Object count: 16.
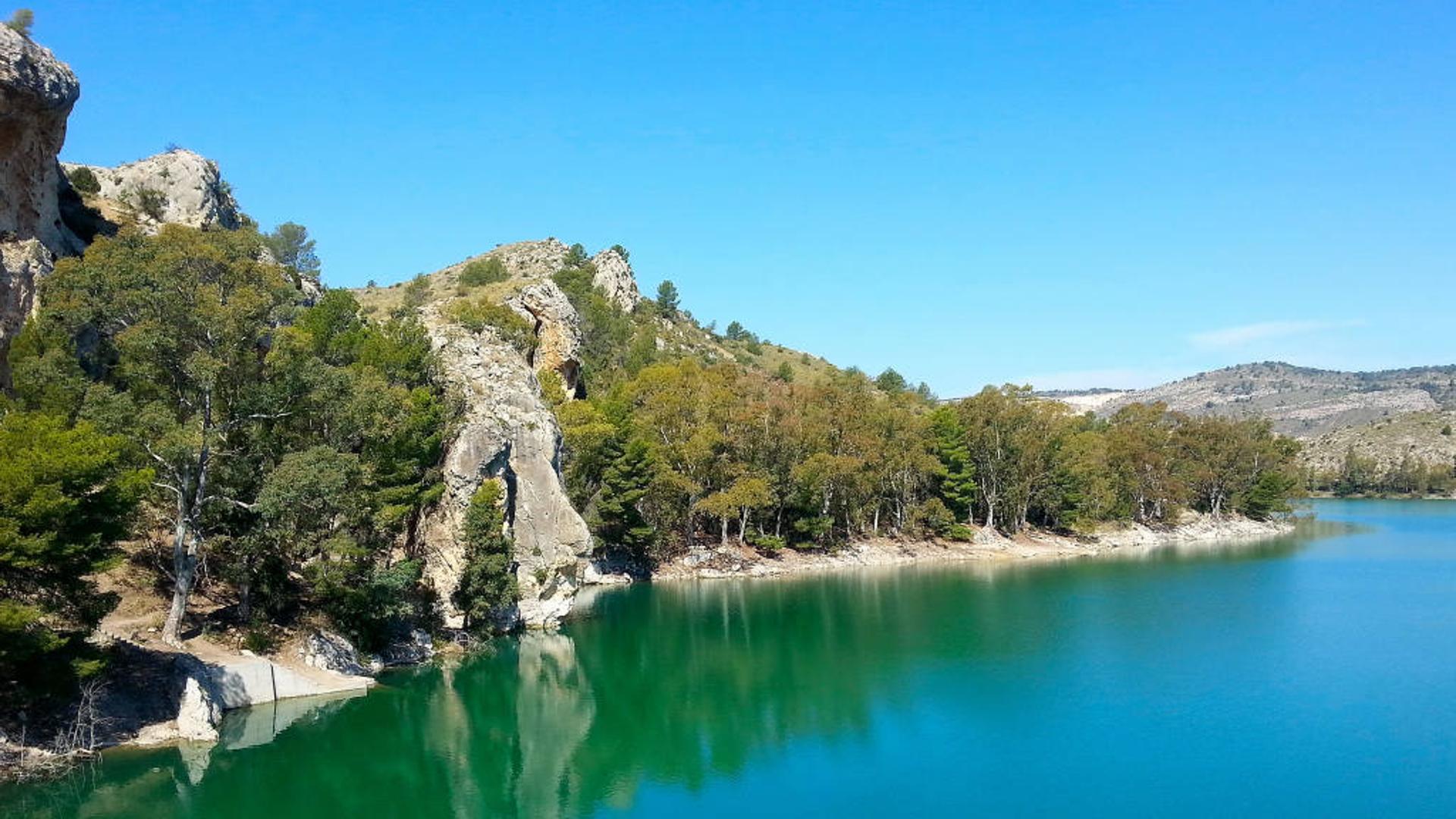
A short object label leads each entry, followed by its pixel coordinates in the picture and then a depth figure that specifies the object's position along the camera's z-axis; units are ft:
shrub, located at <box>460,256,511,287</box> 341.62
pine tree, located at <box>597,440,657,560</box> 217.97
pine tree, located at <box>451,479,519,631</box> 145.38
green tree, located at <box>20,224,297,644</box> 107.76
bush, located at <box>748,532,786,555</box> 251.60
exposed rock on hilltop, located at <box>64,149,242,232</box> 208.64
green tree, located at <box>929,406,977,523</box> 289.53
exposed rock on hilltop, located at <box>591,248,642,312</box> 401.49
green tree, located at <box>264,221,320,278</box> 289.33
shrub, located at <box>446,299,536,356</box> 207.72
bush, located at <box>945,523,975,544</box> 287.48
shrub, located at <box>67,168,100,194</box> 200.34
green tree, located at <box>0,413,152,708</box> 82.58
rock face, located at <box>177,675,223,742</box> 100.53
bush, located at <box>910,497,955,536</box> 281.13
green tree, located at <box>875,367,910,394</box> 442.50
